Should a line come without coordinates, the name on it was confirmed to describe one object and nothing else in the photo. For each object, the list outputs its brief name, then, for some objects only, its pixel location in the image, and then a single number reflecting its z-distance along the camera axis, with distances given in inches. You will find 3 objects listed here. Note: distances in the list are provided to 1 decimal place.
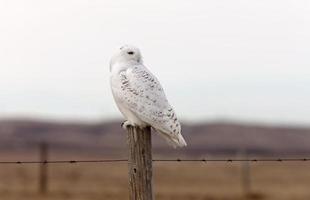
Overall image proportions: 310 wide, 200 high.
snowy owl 507.5
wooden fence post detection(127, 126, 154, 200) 493.4
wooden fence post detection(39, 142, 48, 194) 1632.6
